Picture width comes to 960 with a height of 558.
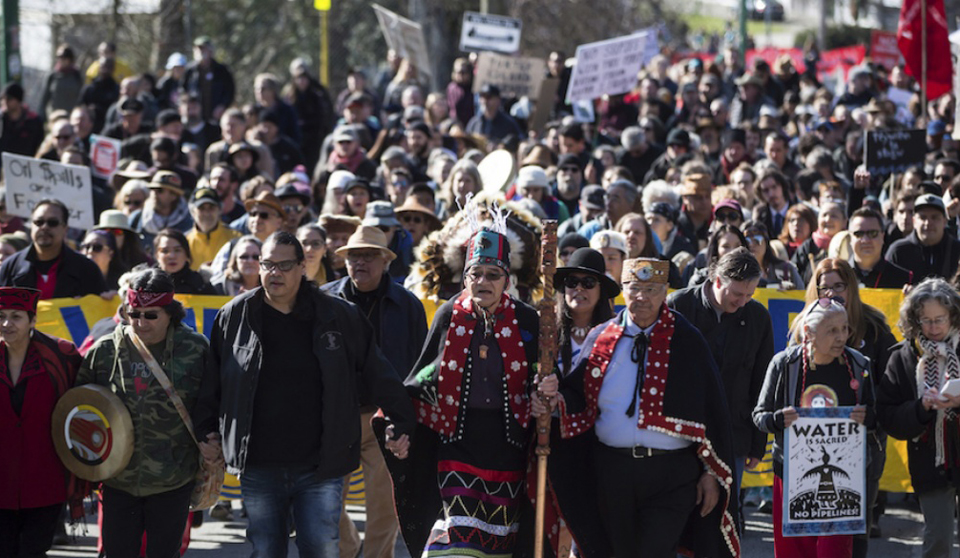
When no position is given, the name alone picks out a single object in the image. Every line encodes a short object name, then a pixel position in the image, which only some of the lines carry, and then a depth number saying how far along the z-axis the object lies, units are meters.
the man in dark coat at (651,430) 13.53
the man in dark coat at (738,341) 16.56
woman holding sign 14.83
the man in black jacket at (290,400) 13.68
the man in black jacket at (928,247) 20.72
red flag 30.92
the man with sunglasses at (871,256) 20.17
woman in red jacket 14.55
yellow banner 19.62
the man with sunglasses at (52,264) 19.94
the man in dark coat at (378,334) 16.56
